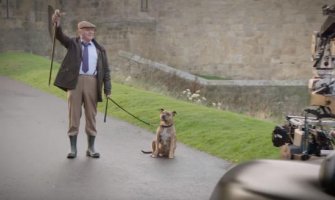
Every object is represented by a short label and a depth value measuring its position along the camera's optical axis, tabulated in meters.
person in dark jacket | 14.89
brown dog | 15.36
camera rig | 11.02
